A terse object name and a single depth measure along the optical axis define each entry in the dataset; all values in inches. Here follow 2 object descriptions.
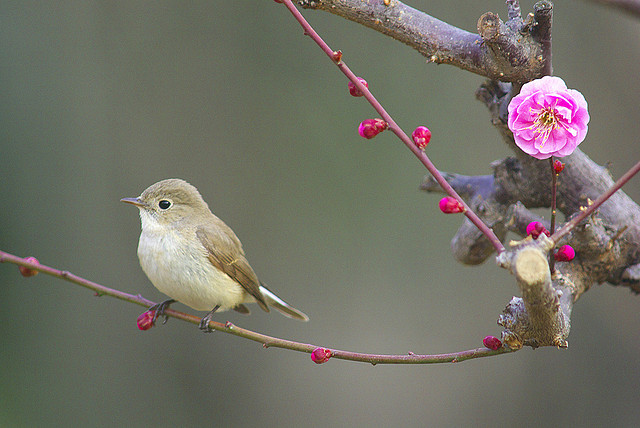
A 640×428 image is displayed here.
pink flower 193.1
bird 198.5
